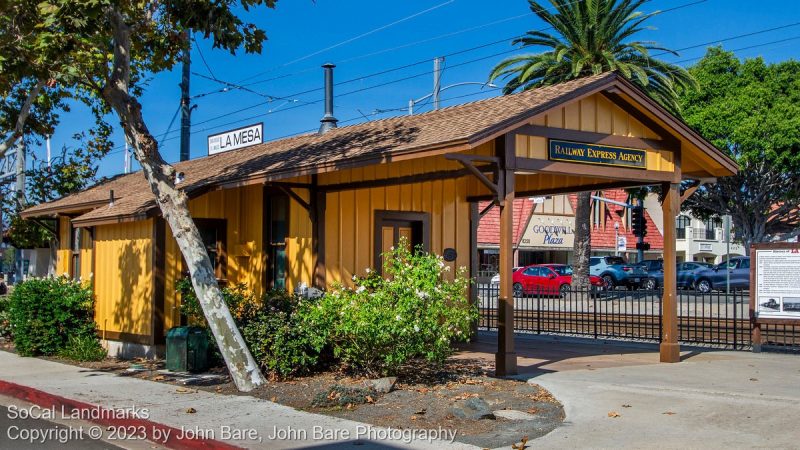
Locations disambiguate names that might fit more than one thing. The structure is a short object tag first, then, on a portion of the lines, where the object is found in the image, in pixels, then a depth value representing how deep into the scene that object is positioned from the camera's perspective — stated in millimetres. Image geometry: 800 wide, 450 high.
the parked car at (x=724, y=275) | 37719
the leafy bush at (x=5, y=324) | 18475
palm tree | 29172
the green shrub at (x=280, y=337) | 11516
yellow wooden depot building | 11891
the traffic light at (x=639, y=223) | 34125
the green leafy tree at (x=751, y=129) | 38938
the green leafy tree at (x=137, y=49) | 11273
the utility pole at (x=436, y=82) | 34469
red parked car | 39719
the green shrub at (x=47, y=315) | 15742
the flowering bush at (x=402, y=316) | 10672
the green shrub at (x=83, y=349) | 15211
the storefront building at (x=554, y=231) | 53250
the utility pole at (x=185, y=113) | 25567
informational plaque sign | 13914
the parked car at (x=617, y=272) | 43344
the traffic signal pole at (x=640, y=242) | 34378
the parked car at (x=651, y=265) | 43125
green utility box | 13008
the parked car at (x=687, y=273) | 40938
